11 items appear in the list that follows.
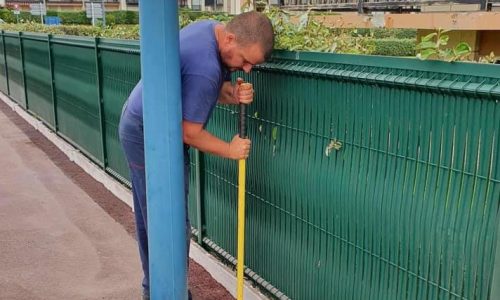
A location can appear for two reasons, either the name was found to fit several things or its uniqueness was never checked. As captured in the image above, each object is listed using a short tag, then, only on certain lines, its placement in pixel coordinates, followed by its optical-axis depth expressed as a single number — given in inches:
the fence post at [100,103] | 251.3
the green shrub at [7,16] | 1837.7
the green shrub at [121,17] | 2114.2
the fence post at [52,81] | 332.1
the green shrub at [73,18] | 2161.7
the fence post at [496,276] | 81.7
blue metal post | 105.4
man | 113.3
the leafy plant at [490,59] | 100.8
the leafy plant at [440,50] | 89.7
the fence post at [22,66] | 423.8
